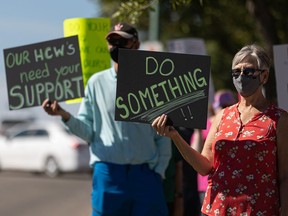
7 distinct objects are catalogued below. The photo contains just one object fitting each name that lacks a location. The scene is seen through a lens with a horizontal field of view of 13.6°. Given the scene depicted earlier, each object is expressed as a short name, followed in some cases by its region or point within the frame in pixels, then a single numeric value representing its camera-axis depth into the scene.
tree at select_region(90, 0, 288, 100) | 14.35
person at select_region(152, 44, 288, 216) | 6.19
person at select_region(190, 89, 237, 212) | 10.55
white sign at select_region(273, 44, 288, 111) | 8.11
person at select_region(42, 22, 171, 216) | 7.92
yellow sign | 9.82
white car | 30.00
